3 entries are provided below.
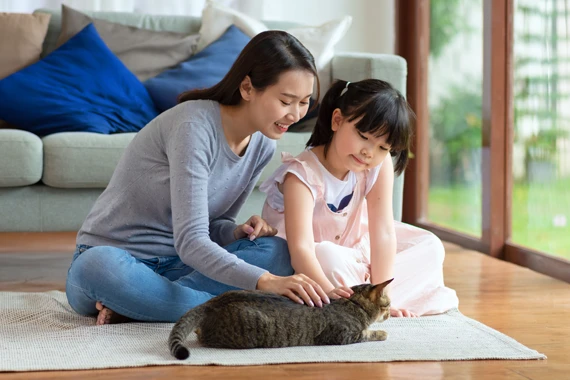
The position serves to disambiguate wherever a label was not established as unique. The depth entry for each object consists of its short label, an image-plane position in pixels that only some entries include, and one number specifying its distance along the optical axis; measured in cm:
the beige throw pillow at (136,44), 371
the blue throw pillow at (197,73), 354
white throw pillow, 362
